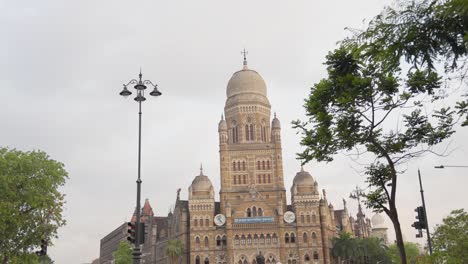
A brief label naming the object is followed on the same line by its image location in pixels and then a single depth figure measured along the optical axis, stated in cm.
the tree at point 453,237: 3459
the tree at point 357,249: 7344
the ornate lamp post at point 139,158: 1952
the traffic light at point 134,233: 1966
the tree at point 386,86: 1449
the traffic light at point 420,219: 2406
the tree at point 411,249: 7680
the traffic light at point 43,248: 3181
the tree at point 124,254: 7094
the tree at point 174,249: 7531
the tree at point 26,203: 3738
